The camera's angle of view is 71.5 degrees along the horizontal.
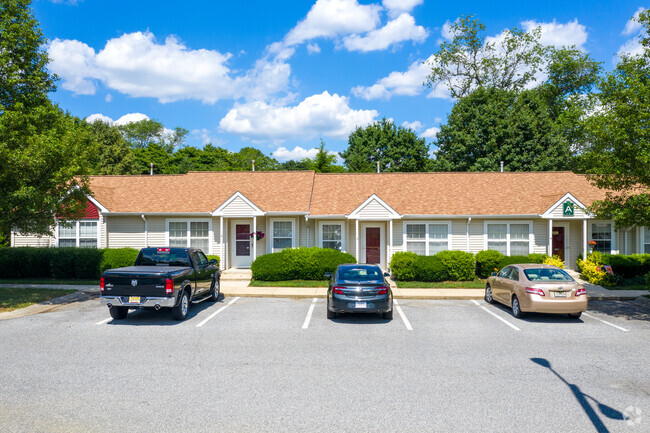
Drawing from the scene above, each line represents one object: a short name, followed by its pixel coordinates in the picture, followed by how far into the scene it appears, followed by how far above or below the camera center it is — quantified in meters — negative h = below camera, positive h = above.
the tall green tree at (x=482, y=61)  45.44 +16.61
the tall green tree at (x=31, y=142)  13.67 +2.62
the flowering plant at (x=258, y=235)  22.12 -0.52
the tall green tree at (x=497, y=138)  35.94 +7.02
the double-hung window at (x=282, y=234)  22.70 -0.49
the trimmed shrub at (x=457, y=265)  19.45 -1.78
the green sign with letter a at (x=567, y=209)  20.94 +0.67
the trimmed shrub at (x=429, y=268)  19.25 -1.89
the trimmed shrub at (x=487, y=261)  19.98 -1.65
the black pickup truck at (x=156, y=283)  11.19 -1.49
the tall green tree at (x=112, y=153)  46.16 +7.57
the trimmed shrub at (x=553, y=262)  19.50 -1.66
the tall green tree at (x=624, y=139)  12.89 +2.47
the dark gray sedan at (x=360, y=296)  11.73 -1.89
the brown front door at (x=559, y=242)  22.68 -0.93
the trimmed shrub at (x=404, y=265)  19.27 -1.77
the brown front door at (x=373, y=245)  22.83 -1.06
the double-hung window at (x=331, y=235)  22.62 -0.54
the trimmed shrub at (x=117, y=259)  19.28 -1.46
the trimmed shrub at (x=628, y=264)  19.73 -1.78
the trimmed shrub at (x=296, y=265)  19.14 -1.72
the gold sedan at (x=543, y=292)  11.95 -1.84
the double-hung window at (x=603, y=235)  22.47 -0.58
